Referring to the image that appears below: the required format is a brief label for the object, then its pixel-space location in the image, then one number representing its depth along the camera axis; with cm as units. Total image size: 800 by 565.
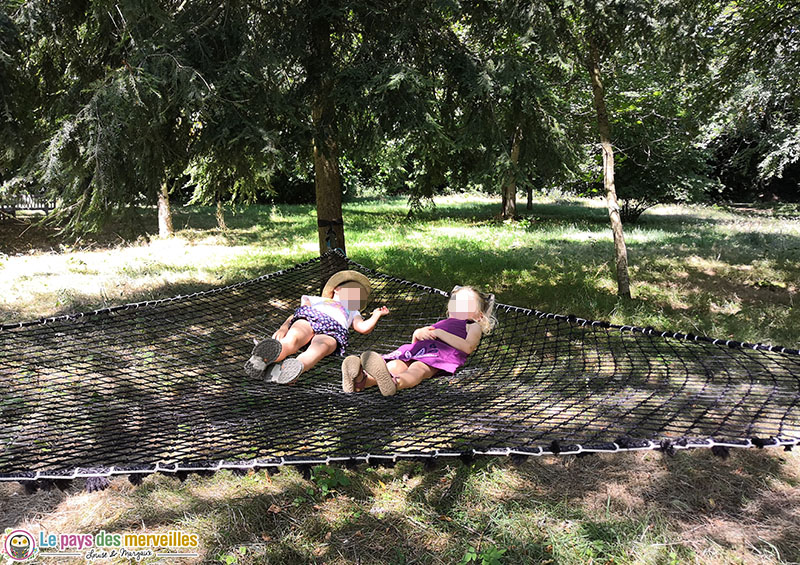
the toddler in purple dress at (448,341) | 252
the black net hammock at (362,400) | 162
